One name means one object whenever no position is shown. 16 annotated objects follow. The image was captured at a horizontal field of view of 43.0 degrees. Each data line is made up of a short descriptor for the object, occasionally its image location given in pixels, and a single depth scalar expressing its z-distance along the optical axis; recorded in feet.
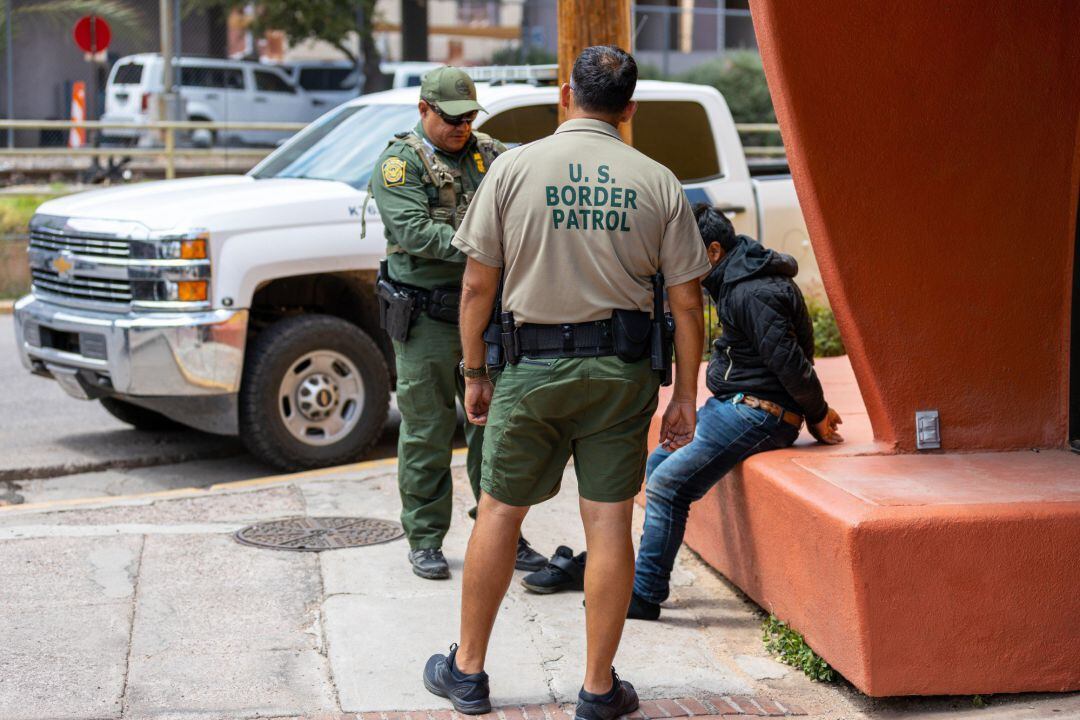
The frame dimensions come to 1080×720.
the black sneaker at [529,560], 17.48
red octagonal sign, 57.00
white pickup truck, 22.08
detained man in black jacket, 15.10
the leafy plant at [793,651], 14.32
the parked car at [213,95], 76.64
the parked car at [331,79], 88.84
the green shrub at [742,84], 88.02
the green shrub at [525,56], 91.73
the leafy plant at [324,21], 85.46
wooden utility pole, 21.66
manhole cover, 18.52
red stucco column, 14.51
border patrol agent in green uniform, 16.57
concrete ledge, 13.17
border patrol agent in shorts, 12.37
